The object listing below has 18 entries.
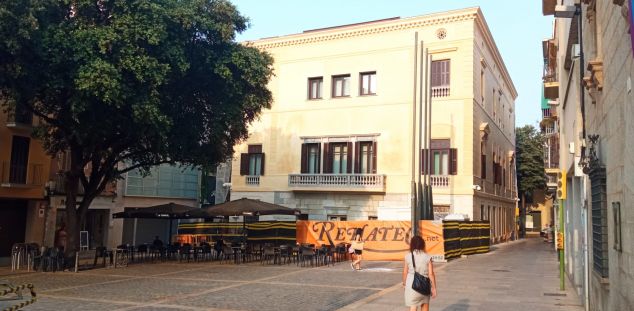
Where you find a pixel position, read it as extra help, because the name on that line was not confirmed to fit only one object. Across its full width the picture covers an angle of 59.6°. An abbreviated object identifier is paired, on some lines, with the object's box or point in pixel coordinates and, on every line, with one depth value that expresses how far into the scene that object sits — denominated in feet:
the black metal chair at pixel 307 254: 68.23
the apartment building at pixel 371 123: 101.96
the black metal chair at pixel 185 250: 73.97
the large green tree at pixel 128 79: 52.60
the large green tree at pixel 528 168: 179.42
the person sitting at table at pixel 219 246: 74.02
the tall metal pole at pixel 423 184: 85.49
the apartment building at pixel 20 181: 78.23
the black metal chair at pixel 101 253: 66.35
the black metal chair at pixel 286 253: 70.79
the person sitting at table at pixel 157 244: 75.95
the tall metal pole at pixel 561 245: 43.65
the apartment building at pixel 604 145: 19.51
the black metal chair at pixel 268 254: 71.31
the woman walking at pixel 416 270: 25.88
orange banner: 77.00
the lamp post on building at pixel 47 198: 83.76
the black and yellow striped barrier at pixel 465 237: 78.54
